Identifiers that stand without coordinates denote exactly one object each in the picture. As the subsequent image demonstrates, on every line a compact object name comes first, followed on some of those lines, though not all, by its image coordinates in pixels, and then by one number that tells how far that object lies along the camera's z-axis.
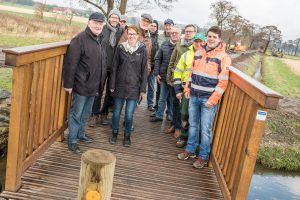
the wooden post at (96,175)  2.33
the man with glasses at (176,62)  5.45
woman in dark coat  5.13
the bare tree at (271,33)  96.31
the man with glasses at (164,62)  6.02
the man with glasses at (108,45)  5.57
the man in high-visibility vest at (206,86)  4.54
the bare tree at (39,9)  43.51
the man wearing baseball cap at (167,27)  6.72
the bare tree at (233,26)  51.09
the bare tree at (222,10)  47.16
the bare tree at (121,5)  15.51
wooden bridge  3.50
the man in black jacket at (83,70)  4.39
